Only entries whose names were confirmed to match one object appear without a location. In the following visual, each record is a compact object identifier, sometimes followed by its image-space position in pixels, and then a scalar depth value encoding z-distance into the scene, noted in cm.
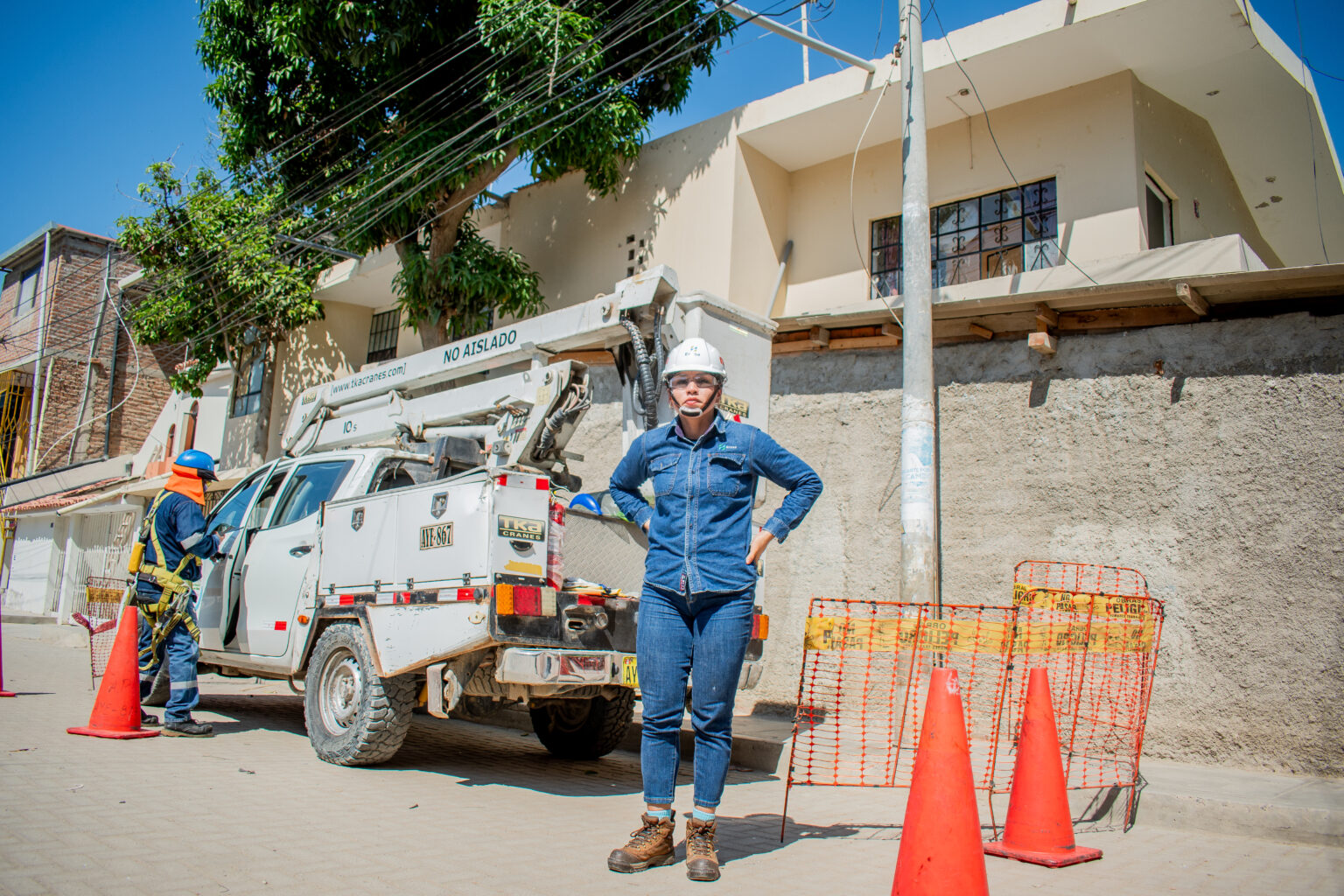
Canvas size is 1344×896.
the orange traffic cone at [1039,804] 399
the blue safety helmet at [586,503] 593
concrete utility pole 694
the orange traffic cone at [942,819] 294
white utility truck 493
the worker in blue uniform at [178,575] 635
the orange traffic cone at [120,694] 622
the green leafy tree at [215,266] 1487
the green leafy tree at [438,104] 1138
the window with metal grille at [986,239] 1046
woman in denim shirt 364
